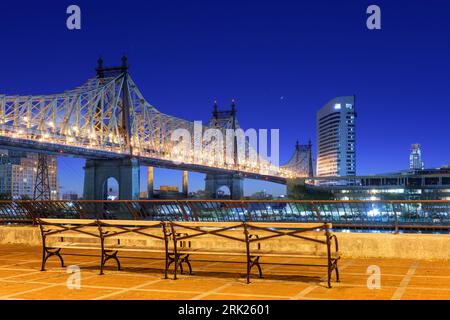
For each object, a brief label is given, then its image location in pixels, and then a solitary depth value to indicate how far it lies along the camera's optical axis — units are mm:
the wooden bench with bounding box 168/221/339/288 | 7410
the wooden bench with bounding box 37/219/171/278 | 8367
